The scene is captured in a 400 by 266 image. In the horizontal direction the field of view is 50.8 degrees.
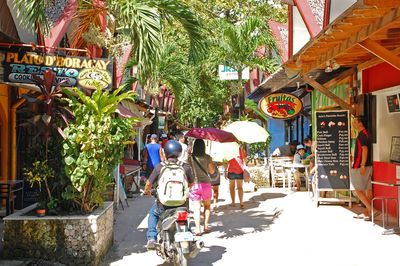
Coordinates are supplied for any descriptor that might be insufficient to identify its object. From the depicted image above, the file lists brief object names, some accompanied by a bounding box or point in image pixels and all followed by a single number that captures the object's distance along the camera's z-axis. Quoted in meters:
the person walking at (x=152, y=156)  11.28
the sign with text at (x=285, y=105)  12.63
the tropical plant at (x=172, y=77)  21.94
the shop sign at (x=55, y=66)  8.55
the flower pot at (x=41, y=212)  5.88
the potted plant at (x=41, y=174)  5.86
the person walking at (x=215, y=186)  9.54
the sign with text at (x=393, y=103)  8.36
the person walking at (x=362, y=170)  8.02
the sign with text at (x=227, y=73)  17.53
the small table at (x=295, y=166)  12.47
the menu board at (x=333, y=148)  9.12
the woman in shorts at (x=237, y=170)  10.34
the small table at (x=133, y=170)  11.74
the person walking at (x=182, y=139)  11.78
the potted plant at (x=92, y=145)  5.79
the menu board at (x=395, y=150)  8.34
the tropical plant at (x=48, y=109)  5.86
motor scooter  5.10
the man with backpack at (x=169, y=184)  5.52
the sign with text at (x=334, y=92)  10.88
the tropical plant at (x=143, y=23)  8.02
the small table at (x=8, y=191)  8.14
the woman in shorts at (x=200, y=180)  7.52
